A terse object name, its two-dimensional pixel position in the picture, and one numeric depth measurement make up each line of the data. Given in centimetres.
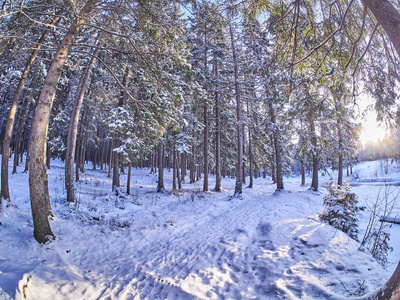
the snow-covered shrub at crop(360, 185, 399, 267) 407
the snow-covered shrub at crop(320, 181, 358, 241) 521
